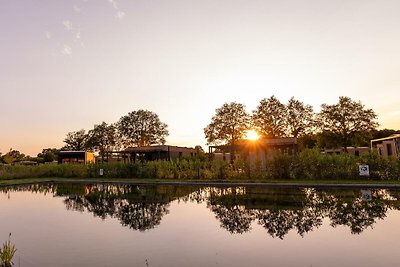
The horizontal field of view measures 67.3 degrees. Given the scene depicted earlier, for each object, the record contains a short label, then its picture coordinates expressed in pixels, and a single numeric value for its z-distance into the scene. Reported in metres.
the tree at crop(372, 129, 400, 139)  63.22
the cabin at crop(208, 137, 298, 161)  33.56
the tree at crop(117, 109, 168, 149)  61.81
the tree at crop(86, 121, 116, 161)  67.31
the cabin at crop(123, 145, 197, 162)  42.16
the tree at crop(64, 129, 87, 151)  74.50
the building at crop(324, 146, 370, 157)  47.17
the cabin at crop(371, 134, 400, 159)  31.95
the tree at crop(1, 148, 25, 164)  53.24
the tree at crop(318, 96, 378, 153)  41.62
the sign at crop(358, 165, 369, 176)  20.55
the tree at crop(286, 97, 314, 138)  47.62
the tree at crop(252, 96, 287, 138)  47.84
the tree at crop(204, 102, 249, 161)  48.06
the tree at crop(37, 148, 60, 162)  71.94
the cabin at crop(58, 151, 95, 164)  49.22
